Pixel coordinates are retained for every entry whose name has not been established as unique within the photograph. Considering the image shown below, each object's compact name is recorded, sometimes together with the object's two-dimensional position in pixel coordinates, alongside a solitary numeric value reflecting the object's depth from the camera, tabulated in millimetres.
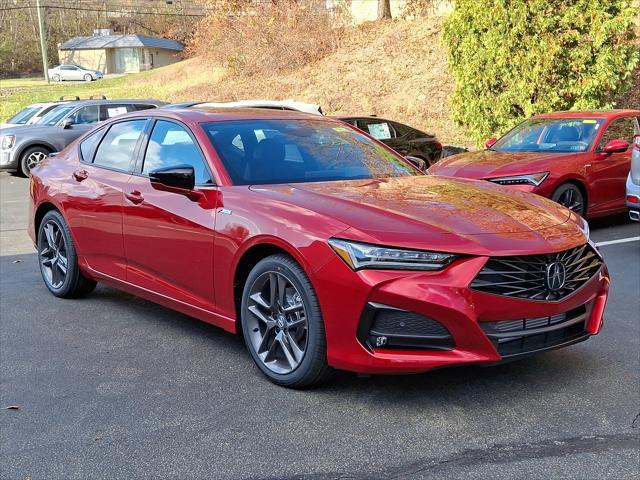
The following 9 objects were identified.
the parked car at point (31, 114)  18328
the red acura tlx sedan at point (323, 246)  3600
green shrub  13531
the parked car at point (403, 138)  12906
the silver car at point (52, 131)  16656
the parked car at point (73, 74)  68688
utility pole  56275
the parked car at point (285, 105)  13953
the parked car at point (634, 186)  7625
